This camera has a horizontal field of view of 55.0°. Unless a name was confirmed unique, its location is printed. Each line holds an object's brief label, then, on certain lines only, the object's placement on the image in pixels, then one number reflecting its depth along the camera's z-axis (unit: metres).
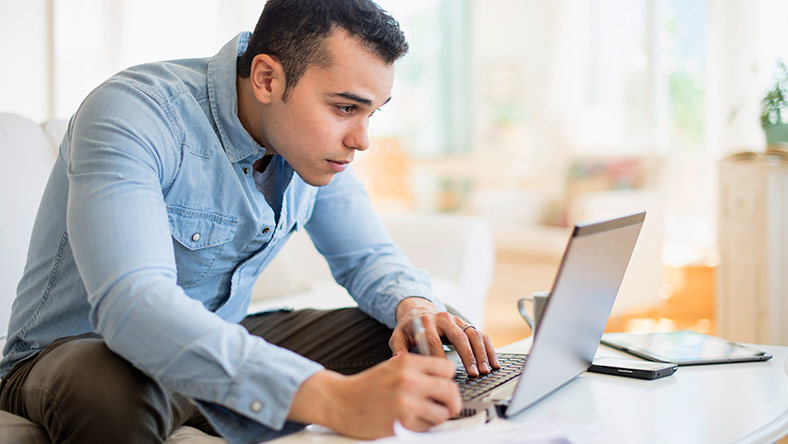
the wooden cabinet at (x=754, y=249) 2.33
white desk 0.80
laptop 0.75
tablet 1.11
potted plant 2.41
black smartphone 1.01
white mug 1.34
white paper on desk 0.68
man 0.76
